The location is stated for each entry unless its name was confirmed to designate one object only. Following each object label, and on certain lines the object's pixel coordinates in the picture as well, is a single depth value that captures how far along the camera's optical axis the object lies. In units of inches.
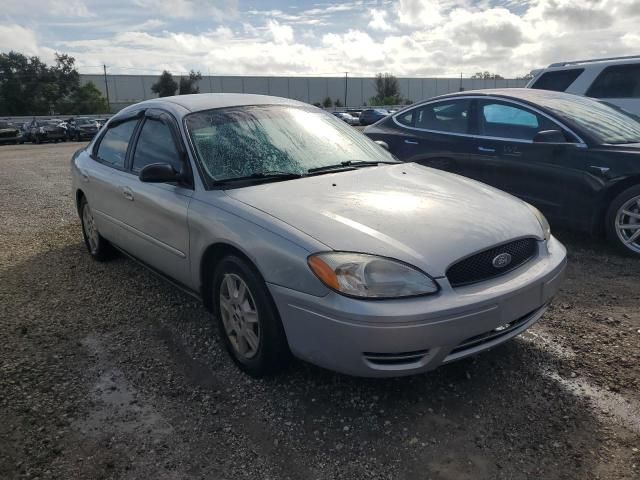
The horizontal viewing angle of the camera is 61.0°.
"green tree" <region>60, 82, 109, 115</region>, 2325.3
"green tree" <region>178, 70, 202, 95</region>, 2513.5
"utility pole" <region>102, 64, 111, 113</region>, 2859.3
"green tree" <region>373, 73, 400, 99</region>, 3265.3
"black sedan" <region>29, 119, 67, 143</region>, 1232.8
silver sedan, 97.2
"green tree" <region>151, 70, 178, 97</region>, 2484.0
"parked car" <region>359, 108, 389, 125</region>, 1585.9
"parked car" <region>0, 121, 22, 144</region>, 1205.7
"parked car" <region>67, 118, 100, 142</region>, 1283.2
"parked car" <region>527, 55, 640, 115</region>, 318.7
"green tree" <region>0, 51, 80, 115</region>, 2209.6
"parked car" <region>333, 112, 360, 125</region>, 1606.8
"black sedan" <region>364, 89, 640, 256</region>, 191.8
